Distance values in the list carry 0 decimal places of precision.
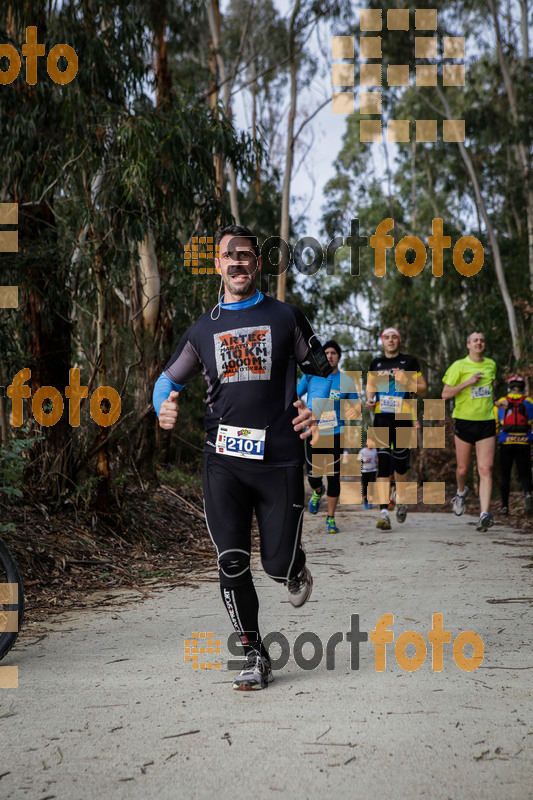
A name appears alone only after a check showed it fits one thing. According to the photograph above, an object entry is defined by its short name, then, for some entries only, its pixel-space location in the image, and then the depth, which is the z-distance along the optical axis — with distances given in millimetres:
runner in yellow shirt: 9172
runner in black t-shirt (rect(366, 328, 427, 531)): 9266
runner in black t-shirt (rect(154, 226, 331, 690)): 3805
